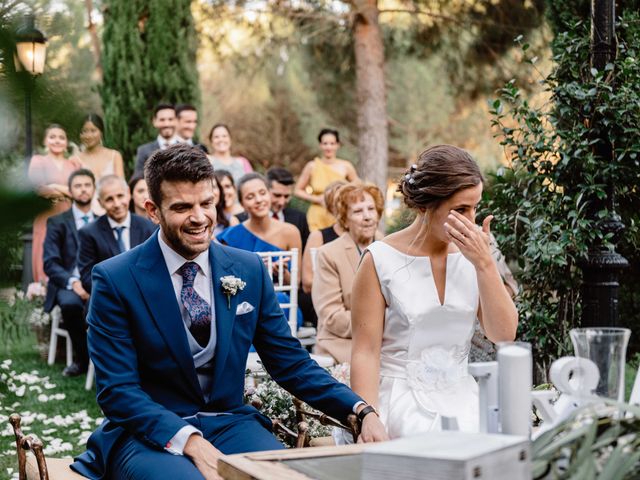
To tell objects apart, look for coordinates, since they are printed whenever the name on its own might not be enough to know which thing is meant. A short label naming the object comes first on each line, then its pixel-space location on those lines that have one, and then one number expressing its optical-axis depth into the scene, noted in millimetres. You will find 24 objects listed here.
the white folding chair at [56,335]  8133
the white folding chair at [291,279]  5645
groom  2719
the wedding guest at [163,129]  8055
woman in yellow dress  9505
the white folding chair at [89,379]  7199
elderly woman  5133
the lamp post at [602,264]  4500
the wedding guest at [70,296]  7461
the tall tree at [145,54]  10539
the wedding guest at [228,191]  7445
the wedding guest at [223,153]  8383
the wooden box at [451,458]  1562
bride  3049
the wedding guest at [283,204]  8039
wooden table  2000
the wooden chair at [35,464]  2680
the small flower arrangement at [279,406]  4426
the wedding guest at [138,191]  7406
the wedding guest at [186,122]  8148
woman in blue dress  6383
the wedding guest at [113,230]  6762
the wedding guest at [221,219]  7227
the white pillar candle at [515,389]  1883
